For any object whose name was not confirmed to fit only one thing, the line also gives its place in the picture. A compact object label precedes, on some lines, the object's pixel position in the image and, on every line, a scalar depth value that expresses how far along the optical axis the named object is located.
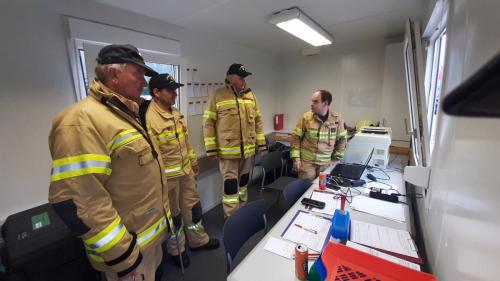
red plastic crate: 0.82
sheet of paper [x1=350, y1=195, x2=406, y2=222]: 1.51
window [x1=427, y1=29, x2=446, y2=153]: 1.98
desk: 1.04
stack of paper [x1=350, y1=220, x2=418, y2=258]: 1.18
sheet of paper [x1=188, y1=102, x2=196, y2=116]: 2.72
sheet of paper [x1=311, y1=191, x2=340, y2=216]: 1.59
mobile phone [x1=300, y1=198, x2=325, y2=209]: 1.64
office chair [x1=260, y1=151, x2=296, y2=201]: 2.81
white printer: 2.42
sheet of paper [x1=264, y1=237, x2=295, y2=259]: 1.18
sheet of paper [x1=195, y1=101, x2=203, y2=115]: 2.81
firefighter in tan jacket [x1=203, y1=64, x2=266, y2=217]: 2.45
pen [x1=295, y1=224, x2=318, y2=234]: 1.35
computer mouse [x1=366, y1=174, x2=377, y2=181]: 2.15
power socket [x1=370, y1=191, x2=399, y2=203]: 1.71
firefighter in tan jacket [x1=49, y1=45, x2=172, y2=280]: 0.98
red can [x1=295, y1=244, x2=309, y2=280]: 0.98
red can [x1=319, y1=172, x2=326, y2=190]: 1.93
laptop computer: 2.16
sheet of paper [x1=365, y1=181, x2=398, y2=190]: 1.98
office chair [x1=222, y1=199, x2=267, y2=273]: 1.32
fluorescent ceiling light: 2.06
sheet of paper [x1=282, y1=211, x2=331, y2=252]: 1.26
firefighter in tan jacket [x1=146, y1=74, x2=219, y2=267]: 1.88
